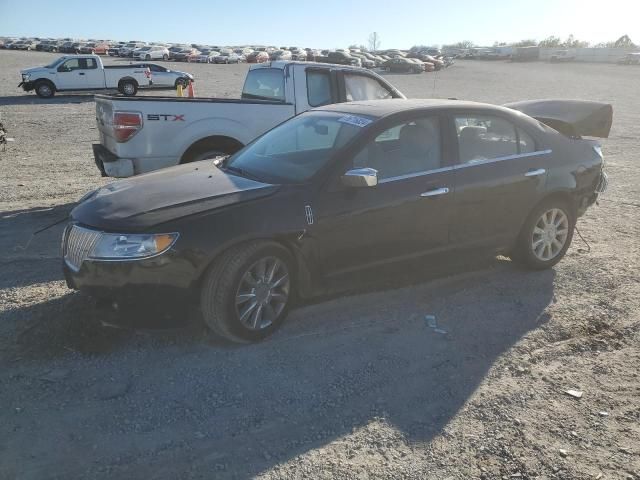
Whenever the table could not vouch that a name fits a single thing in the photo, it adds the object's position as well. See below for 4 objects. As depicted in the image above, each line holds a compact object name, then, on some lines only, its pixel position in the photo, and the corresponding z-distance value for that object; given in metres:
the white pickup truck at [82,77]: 23.86
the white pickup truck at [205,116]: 6.68
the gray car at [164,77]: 28.66
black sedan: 3.74
